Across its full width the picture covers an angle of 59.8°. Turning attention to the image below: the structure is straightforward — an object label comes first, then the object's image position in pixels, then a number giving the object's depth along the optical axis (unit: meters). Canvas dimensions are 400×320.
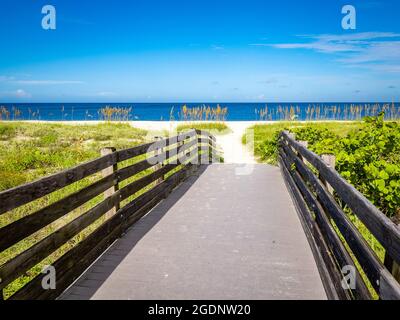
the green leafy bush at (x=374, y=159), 4.58
